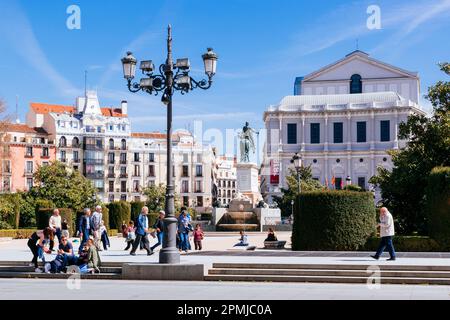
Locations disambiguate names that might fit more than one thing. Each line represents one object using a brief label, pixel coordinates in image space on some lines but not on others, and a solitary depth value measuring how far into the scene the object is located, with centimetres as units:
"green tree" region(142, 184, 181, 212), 8462
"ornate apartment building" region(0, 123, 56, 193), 9106
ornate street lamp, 1792
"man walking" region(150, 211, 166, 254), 2488
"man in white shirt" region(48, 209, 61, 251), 2438
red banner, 9681
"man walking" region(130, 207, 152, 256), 2353
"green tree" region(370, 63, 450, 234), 3105
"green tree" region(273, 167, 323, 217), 7775
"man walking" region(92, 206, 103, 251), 2384
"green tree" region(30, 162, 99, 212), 6016
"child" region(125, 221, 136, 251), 2624
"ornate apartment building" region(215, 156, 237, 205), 14462
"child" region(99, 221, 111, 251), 2691
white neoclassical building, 10112
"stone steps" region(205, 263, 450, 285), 1706
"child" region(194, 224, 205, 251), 2755
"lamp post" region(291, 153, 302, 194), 4402
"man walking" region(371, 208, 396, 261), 1984
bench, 2754
